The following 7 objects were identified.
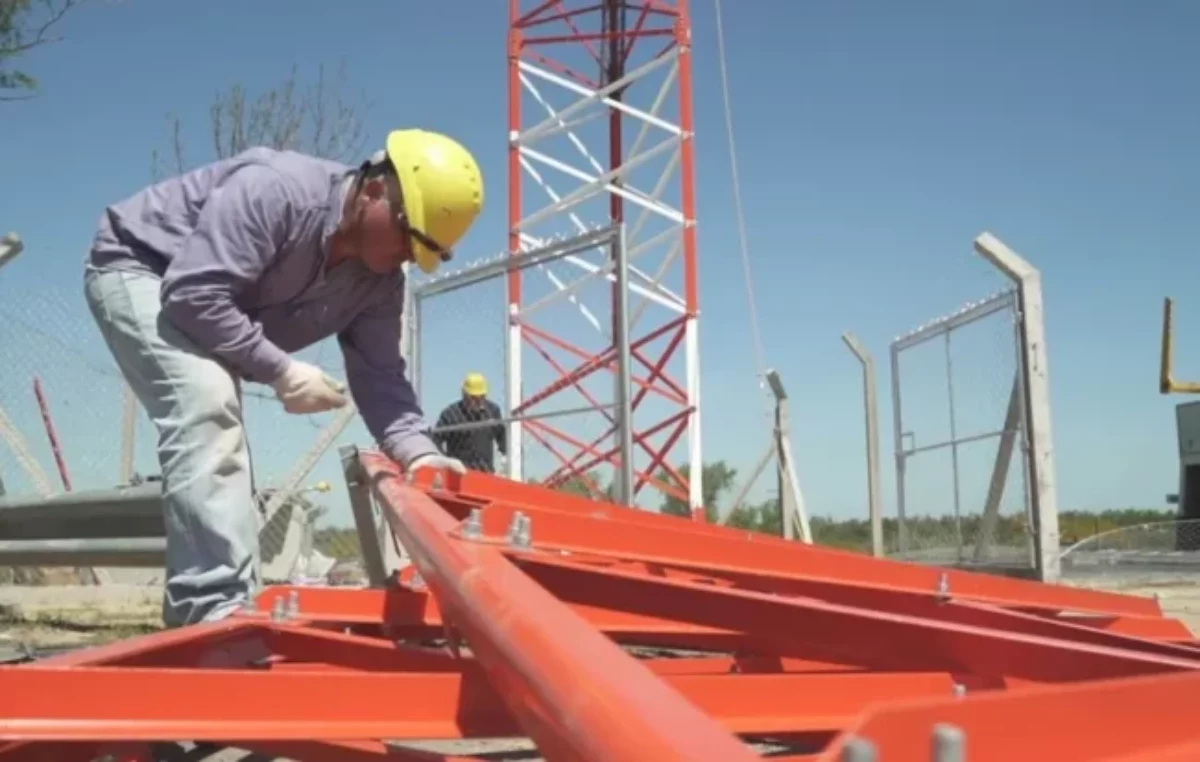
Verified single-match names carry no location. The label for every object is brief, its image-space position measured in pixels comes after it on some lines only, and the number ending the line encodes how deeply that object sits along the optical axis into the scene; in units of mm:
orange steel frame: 802
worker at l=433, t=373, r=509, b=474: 7828
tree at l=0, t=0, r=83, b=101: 7668
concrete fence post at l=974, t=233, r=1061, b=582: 5906
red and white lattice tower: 10633
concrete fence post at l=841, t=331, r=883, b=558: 7738
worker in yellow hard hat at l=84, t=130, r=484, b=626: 2732
